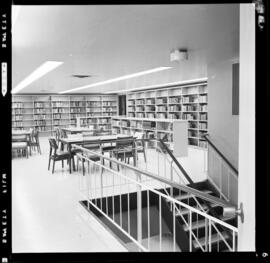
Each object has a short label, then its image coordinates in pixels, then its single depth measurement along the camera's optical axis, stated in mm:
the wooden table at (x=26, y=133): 8206
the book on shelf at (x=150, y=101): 11219
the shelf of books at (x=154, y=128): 6891
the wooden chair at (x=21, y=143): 7286
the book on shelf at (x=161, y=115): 10484
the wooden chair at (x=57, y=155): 5801
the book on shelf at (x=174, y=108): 9838
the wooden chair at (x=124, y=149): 5980
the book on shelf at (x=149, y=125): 10172
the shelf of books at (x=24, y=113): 11720
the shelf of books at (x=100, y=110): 13352
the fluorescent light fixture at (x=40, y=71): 5011
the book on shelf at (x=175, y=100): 9810
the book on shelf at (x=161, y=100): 10540
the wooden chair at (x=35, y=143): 8217
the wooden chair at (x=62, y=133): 8945
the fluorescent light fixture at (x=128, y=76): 6052
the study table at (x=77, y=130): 9052
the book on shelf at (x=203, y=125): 8721
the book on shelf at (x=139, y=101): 11898
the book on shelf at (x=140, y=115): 11794
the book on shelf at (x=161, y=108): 10466
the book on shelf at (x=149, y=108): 11208
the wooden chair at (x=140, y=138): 6906
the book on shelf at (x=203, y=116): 8688
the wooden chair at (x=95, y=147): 5896
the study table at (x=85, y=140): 5906
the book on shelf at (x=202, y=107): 8684
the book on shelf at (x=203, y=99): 8542
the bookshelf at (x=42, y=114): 12359
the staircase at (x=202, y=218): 4469
